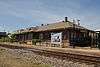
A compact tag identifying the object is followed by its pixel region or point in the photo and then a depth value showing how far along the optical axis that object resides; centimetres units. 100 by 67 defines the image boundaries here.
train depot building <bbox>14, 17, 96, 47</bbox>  3381
